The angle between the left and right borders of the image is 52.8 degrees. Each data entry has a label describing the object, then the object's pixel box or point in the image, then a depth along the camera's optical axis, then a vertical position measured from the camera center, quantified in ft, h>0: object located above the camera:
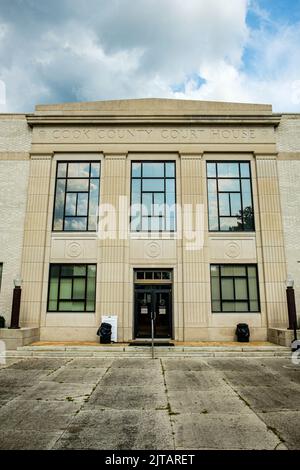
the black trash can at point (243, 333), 45.65 -4.54
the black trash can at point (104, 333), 44.52 -4.50
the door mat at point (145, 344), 43.25 -5.90
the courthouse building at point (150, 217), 48.32 +14.14
